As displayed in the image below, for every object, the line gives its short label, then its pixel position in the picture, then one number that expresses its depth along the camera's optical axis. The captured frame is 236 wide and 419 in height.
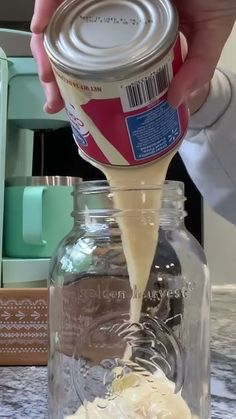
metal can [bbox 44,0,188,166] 0.42
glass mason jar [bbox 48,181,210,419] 0.50
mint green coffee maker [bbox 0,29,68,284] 0.85
